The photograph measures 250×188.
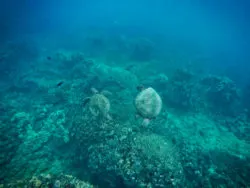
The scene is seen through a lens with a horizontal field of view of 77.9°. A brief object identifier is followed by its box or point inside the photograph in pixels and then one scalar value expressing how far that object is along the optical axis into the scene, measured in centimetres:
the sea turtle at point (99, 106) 752
